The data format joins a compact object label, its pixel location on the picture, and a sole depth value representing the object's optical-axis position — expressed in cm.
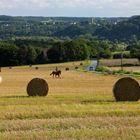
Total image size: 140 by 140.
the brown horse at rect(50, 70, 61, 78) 6512
